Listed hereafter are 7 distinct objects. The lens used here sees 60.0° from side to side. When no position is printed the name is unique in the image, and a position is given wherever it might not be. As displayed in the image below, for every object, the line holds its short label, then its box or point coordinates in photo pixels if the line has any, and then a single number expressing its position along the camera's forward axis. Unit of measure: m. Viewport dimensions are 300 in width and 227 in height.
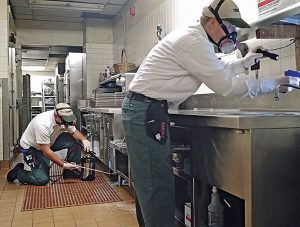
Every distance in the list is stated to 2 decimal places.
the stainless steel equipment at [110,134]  2.73
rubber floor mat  2.36
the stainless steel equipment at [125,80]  3.23
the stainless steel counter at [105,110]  2.74
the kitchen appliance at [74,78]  5.47
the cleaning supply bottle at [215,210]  1.36
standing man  1.19
